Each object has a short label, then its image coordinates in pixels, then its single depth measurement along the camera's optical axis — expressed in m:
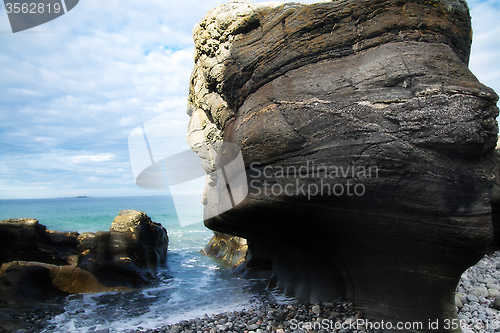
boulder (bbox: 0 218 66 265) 6.79
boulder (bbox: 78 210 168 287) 7.09
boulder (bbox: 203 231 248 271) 8.80
